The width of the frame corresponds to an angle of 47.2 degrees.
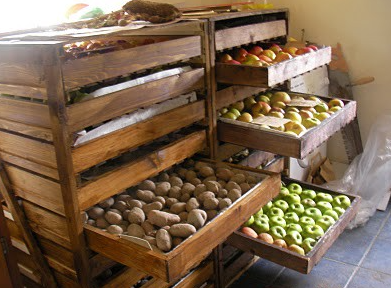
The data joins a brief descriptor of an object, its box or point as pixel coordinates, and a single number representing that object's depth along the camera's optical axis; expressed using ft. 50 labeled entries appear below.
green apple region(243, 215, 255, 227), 6.77
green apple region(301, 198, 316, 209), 7.27
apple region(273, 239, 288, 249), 6.30
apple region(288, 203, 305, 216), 7.14
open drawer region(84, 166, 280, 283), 4.26
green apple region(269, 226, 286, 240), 6.51
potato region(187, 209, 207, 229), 4.88
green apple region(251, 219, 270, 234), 6.64
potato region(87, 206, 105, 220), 5.13
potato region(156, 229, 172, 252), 4.46
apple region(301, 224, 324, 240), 6.44
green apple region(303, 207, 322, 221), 6.89
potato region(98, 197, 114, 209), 5.32
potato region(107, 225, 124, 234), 4.81
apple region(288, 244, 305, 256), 6.12
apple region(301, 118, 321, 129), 6.63
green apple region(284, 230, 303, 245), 6.33
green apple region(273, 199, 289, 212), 7.23
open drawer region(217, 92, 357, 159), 6.06
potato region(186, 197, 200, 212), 5.23
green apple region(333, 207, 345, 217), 6.96
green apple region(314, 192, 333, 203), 7.26
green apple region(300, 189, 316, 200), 7.47
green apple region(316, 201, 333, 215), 7.01
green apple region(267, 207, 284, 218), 7.07
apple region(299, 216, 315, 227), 6.73
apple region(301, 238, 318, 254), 6.23
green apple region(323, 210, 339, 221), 6.85
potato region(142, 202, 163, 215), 5.25
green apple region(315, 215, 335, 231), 6.67
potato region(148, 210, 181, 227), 4.91
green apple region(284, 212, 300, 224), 6.91
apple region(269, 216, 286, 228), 6.77
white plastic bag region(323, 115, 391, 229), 9.43
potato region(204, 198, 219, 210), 5.26
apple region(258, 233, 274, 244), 6.40
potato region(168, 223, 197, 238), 4.65
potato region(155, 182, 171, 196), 5.71
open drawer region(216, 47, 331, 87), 6.15
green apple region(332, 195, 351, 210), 7.09
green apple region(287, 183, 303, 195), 7.62
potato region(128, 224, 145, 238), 4.80
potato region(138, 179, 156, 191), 5.77
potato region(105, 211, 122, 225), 5.03
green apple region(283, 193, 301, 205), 7.36
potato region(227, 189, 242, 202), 5.45
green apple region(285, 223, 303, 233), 6.60
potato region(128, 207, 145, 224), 5.03
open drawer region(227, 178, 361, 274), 5.87
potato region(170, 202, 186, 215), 5.27
